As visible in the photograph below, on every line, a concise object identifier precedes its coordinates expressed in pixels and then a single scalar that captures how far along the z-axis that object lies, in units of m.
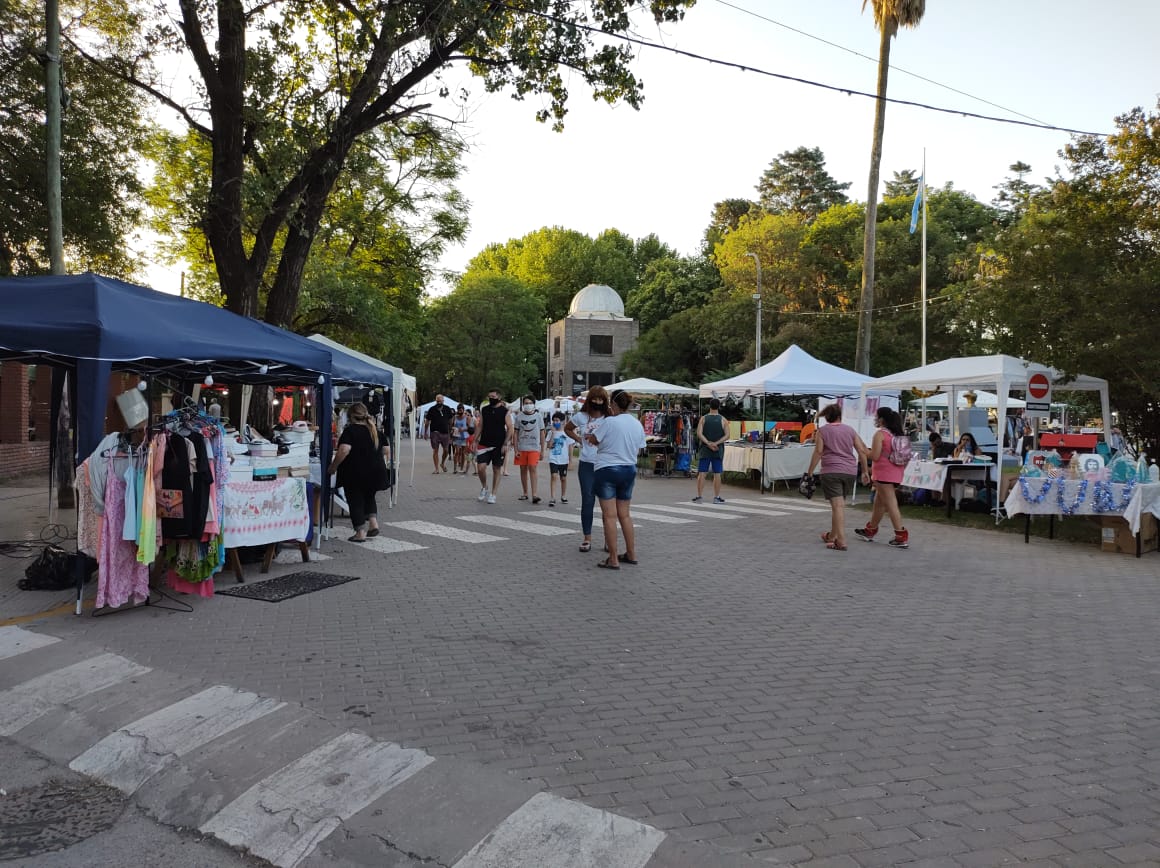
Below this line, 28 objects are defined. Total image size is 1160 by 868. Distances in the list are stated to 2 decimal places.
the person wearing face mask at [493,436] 13.16
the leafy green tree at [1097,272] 11.51
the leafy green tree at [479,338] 53.91
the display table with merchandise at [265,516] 7.38
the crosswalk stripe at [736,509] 13.79
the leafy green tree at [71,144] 14.84
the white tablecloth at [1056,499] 10.07
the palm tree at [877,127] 22.89
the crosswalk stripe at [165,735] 3.84
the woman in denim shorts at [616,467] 8.16
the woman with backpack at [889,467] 10.15
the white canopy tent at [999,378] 12.69
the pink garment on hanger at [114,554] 6.19
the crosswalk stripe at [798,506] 14.55
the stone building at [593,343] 57.00
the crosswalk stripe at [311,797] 3.21
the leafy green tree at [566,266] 67.56
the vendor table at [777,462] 17.80
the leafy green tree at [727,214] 68.72
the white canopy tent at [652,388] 24.31
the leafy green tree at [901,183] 61.66
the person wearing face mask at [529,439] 13.56
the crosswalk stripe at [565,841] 3.01
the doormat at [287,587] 7.08
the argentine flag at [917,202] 29.08
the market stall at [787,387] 17.83
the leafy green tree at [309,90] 11.82
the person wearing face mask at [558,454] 13.97
